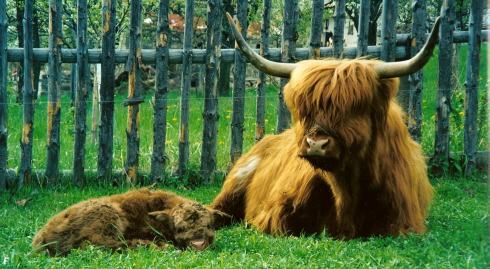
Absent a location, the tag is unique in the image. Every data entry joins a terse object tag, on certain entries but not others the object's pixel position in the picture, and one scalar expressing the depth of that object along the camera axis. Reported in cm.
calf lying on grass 764
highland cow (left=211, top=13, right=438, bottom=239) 751
